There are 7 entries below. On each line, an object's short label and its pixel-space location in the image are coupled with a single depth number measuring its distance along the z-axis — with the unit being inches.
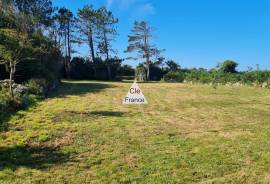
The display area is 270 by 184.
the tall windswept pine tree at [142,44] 1196.9
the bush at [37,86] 468.0
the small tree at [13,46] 343.2
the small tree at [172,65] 1288.2
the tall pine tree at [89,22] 1065.7
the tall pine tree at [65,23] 1112.2
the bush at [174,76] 1123.6
